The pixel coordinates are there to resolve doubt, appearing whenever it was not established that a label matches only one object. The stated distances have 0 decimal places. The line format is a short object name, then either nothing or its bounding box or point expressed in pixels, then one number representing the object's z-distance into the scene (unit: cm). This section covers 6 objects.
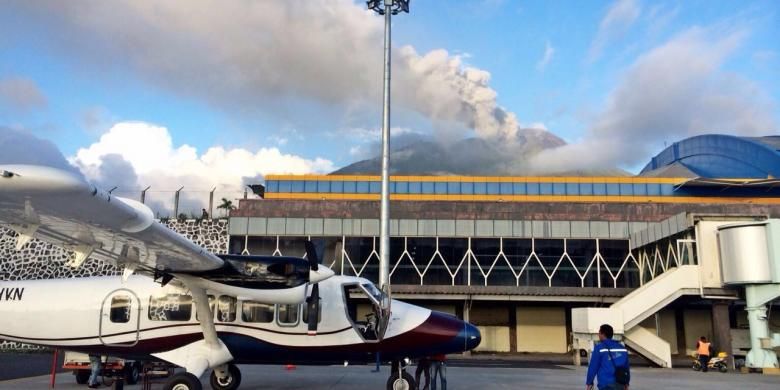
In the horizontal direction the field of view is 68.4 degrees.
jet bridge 2341
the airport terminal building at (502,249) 3359
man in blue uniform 847
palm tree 4945
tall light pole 2116
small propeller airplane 1180
